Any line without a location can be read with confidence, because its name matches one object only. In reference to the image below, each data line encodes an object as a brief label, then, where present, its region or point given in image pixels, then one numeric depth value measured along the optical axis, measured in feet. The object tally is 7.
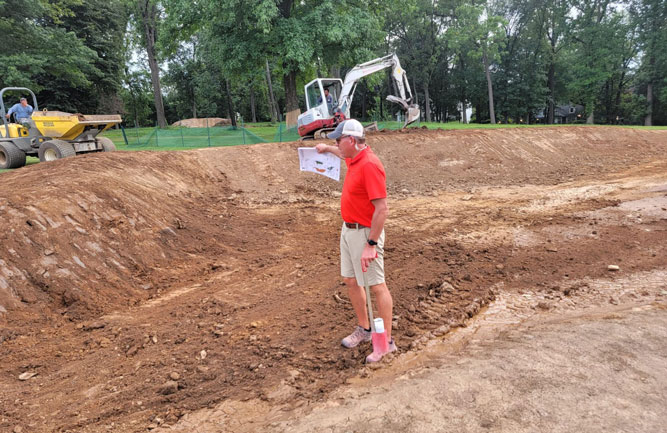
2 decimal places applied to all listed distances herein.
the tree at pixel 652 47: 107.76
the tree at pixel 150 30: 84.41
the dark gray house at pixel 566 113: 186.09
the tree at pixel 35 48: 53.31
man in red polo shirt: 10.36
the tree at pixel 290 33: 56.75
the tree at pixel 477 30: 100.94
